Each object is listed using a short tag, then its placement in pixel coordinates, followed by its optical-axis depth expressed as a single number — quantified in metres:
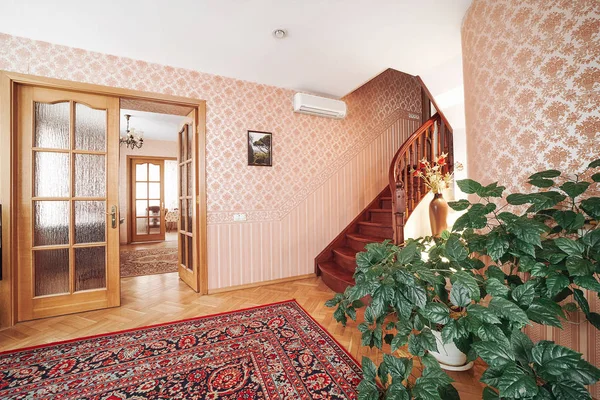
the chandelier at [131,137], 5.13
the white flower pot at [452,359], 1.58
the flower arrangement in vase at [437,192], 2.75
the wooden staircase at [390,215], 2.75
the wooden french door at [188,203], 3.07
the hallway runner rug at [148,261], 4.05
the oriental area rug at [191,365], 1.45
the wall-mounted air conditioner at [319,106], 3.36
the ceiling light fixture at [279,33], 2.25
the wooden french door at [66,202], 2.36
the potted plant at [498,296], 0.78
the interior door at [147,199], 6.95
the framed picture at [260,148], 3.23
